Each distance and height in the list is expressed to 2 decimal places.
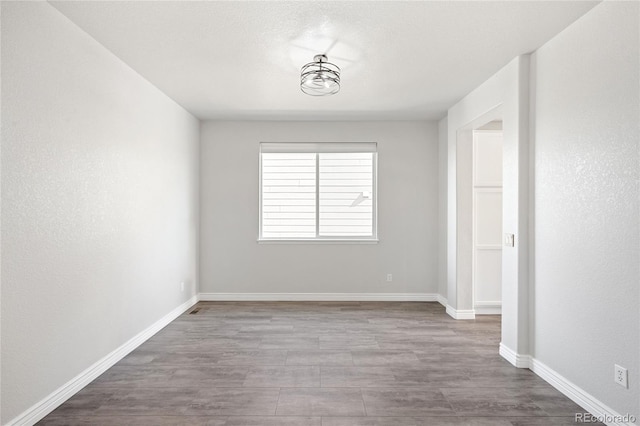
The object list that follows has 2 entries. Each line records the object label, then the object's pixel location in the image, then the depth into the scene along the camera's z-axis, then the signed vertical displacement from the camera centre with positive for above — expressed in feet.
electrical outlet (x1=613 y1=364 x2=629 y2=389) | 7.50 -3.11
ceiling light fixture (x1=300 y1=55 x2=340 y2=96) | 11.02 +3.95
